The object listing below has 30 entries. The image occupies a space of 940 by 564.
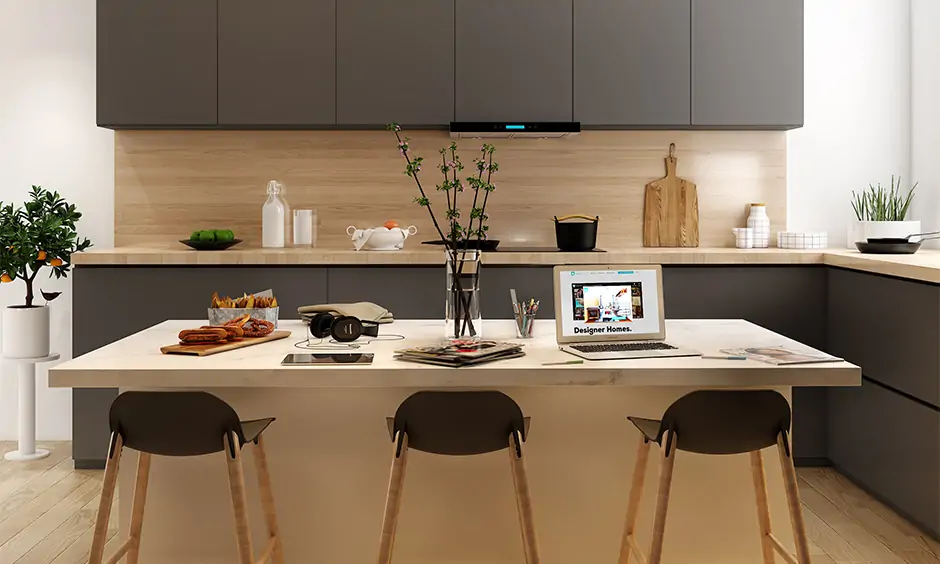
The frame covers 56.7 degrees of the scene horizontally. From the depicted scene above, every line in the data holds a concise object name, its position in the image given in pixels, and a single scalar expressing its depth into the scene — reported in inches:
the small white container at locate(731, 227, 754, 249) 182.1
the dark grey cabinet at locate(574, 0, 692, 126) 173.0
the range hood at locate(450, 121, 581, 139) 170.1
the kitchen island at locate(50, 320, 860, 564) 99.3
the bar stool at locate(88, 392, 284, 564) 82.7
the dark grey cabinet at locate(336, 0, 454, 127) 171.8
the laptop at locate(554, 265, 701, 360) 99.1
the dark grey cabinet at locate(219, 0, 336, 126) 171.3
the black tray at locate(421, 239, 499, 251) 173.2
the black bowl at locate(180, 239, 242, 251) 169.8
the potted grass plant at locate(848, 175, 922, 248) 164.2
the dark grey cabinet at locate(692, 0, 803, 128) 173.6
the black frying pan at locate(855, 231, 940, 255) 156.6
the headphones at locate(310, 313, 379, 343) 97.3
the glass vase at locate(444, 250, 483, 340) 101.3
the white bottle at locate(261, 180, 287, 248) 180.4
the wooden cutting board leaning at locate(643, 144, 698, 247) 185.5
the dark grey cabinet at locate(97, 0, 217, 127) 169.9
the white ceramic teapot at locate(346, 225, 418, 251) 171.2
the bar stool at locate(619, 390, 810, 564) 83.4
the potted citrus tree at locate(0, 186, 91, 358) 156.6
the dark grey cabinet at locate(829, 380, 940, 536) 126.6
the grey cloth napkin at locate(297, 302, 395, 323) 105.8
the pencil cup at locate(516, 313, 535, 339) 105.0
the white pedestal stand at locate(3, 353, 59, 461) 165.5
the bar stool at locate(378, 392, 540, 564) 82.5
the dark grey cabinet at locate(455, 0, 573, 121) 172.2
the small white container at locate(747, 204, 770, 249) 182.9
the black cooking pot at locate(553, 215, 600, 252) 170.9
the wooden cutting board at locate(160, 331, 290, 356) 90.4
